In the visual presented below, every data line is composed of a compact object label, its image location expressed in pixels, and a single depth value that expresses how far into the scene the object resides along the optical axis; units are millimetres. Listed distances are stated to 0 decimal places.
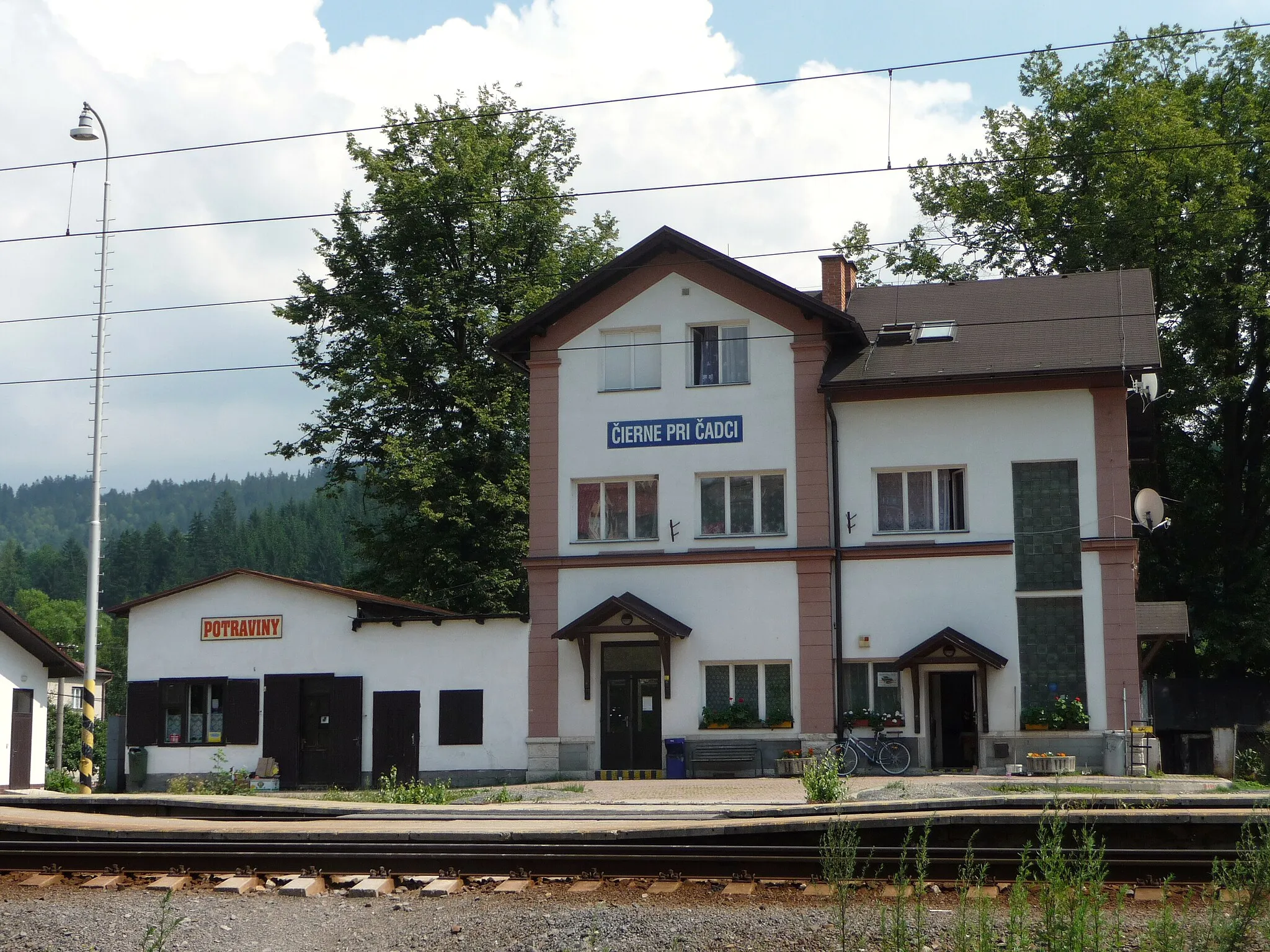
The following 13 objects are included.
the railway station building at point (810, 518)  26891
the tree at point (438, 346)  38219
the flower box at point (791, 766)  26641
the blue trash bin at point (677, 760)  27562
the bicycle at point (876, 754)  26625
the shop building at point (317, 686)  28484
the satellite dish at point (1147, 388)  28186
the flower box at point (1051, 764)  25500
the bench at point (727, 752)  27391
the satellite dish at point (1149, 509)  27891
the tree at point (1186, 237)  37469
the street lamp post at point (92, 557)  26406
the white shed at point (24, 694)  36188
